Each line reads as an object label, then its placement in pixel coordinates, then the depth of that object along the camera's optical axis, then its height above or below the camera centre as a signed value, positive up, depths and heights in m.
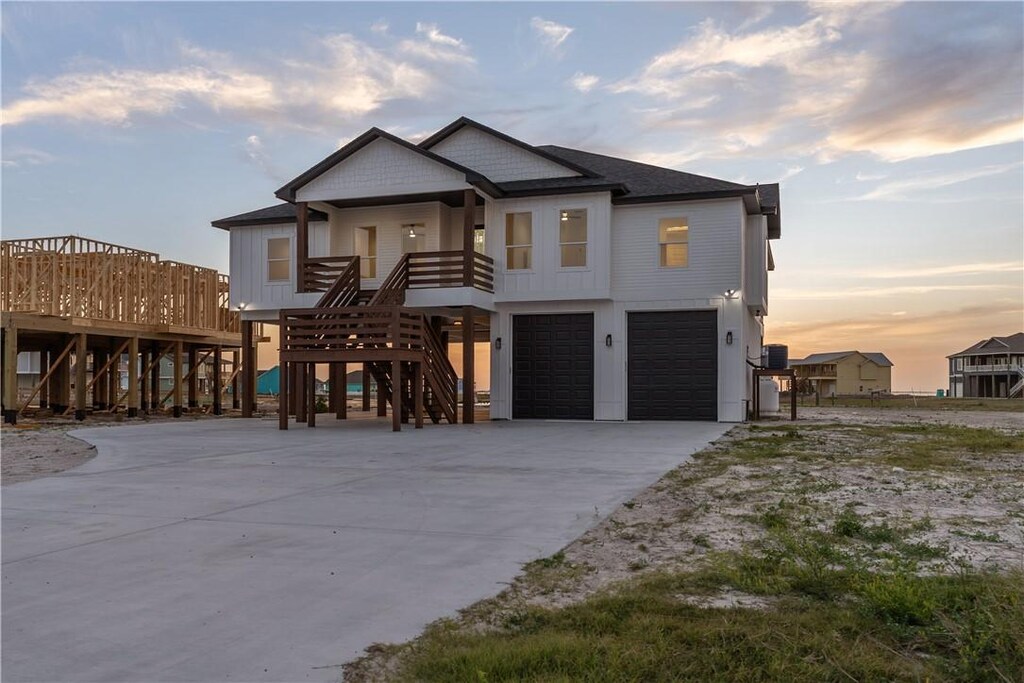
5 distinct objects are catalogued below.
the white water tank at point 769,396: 23.91 -1.14
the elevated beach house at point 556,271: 19.69 +2.24
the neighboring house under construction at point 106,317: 21.22 +1.18
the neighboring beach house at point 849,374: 89.62 -1.74
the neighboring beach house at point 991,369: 77.00 -1.00
